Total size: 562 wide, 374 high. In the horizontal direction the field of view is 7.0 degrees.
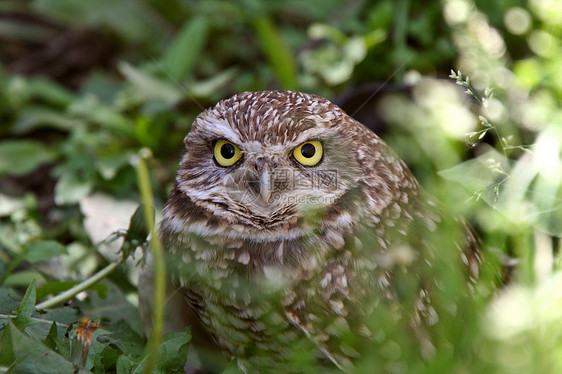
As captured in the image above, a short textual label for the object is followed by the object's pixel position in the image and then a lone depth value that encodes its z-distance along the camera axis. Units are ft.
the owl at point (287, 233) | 5.98
